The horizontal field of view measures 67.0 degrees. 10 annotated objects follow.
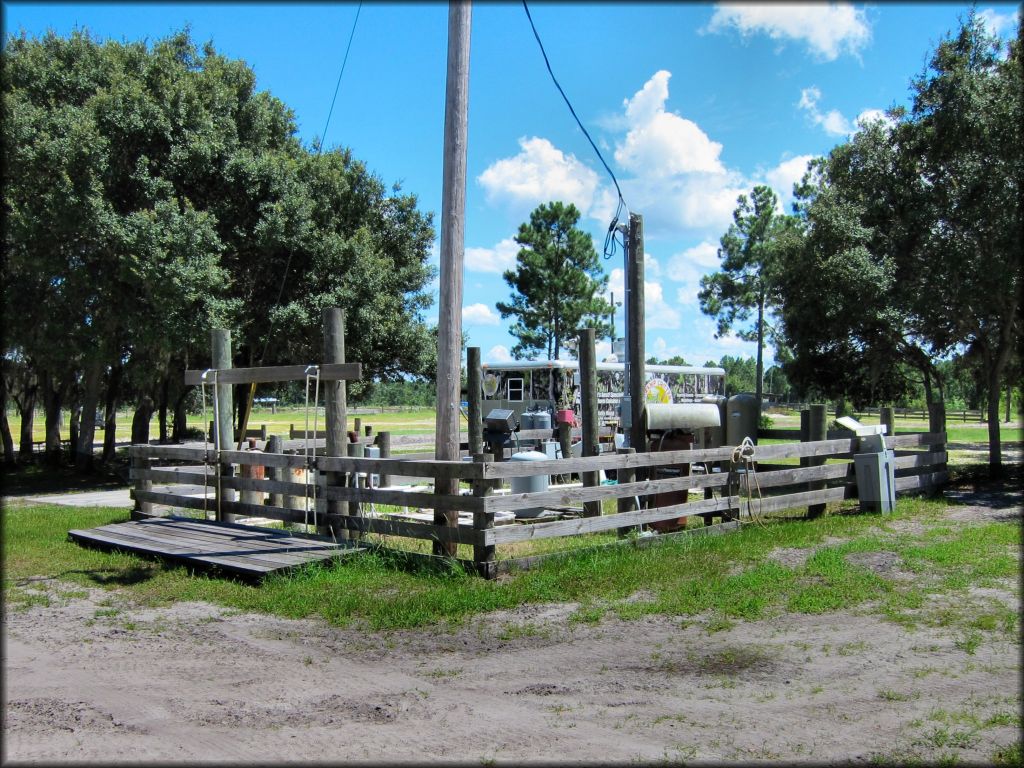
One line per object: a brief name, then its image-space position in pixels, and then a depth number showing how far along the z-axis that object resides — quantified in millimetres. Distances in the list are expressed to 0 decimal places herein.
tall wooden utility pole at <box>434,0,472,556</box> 7930
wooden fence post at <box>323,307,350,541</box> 8703
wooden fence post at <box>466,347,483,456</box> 10898
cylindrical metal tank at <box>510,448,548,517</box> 11875
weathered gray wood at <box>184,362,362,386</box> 8148
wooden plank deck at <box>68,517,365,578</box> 7637
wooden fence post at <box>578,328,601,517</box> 10680
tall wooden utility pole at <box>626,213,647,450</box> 10758
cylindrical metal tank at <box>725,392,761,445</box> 14008
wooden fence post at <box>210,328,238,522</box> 10047
